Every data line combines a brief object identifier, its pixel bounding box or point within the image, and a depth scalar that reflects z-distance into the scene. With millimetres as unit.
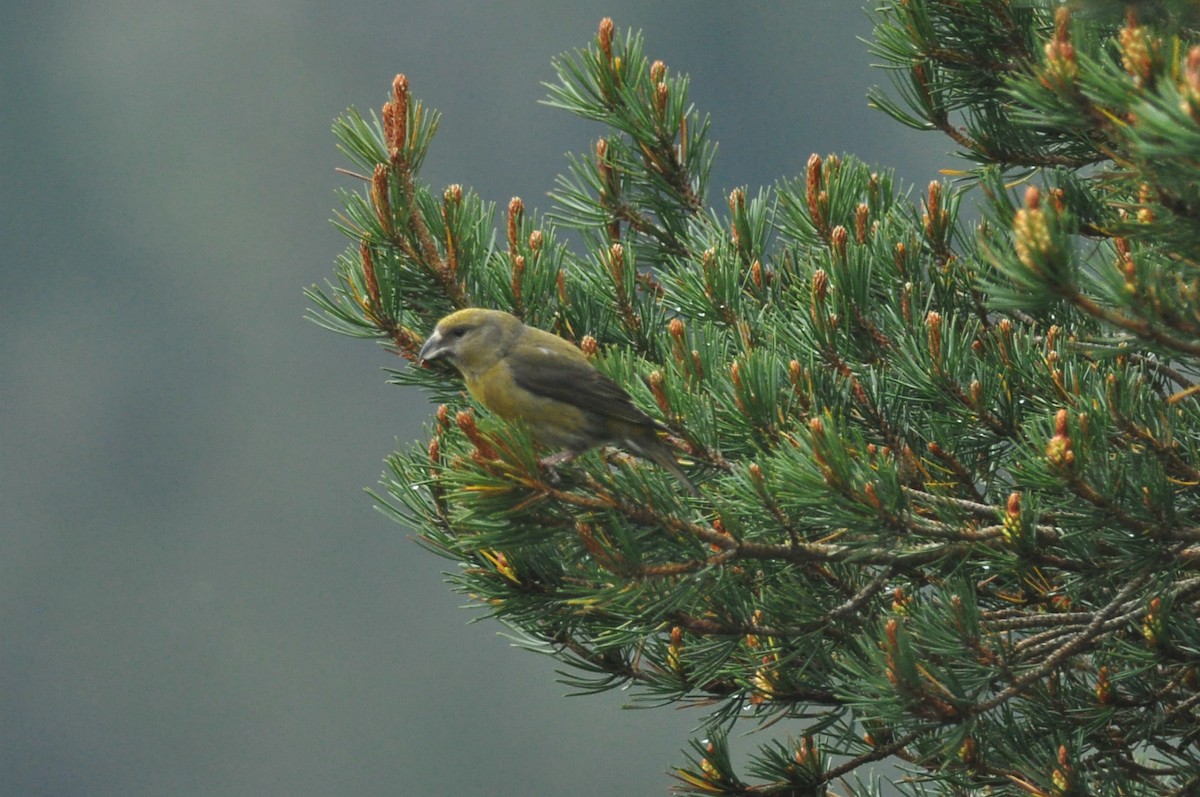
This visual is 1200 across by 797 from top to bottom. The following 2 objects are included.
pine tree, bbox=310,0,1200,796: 5613
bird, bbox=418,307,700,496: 6937
